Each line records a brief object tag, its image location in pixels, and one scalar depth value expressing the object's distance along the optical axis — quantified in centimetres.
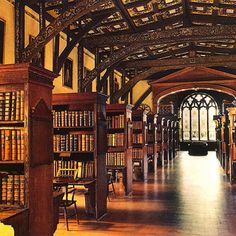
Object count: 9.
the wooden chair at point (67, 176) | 413
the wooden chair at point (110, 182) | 624
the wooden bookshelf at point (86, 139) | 481
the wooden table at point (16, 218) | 266
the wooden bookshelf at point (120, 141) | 636
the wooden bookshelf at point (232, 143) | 745
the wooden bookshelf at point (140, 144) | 831
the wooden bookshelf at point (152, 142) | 989
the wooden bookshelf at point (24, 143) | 299
